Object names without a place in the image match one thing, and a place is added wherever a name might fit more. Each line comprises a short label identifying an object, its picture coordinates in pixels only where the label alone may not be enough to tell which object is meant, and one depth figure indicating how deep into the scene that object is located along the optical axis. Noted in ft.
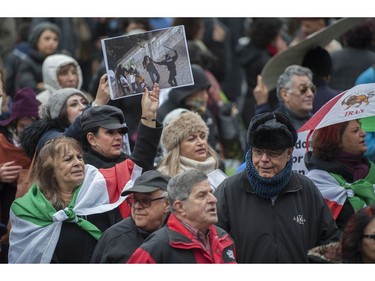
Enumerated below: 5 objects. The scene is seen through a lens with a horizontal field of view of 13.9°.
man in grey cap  35.31
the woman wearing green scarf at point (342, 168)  39.20
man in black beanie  36.13
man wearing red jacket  33.00
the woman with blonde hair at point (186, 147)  42.04
